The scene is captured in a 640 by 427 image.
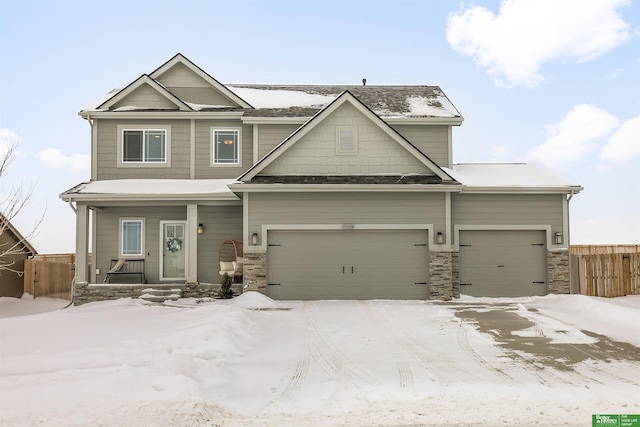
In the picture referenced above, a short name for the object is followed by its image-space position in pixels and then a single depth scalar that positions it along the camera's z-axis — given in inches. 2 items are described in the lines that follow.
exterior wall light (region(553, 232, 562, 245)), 615.8
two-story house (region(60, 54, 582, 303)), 572.4
